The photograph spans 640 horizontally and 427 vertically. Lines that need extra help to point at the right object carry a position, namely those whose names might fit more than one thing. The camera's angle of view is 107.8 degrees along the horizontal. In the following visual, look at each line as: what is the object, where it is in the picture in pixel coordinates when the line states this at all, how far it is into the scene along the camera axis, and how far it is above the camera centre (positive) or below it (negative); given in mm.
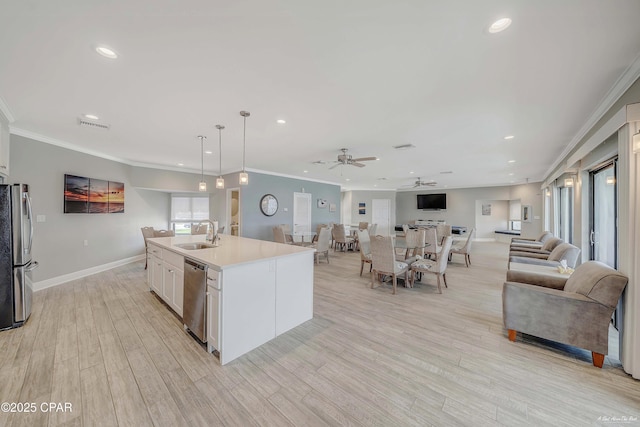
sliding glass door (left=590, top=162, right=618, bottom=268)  3279 -2
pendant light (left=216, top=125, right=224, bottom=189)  3530 +1319
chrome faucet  3596 -346
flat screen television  12383 +720
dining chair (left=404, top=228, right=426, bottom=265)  4898 -585
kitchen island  2193 -820
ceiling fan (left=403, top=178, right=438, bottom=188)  9250 +1324
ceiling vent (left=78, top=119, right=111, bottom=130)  3354 +1332
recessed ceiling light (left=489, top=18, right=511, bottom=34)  1523 +1267
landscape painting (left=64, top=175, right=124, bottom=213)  4586 +406
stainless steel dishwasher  2344 -895
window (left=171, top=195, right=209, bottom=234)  7616 +100
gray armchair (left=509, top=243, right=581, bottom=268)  3635 -683
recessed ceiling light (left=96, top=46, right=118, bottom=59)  1822 +1294
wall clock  7258 +304
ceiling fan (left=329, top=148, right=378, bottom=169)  4648 +1098
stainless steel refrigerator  2750 -514
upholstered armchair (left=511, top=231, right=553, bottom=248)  5551 -687
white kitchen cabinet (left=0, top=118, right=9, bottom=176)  2977 +875
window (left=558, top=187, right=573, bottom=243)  5445 +43
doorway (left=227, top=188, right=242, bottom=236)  6897 -29
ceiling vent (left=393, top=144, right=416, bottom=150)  4475 +1331
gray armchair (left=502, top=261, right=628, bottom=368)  2100 -918
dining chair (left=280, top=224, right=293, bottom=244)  6770 -565
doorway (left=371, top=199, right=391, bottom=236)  12938 +25
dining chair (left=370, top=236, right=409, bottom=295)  4016 -800
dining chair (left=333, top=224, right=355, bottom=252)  7629 -707
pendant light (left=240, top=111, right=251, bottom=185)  3015 +1301
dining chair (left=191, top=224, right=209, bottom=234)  5695 -380
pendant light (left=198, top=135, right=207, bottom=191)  4023 +1328
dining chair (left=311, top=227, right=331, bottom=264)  5914 -683
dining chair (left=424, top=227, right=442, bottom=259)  5559 -664
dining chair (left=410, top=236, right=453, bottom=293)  4133 -939
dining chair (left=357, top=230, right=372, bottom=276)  5016 -703
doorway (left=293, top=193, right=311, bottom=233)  8422 +84
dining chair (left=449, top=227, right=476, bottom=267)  6146 -920
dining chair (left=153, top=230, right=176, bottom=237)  5660 -472
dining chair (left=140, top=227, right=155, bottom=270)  5550 -437
